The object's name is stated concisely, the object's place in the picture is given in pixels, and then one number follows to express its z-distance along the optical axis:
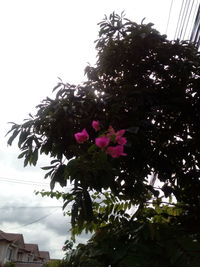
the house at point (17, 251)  32.38
